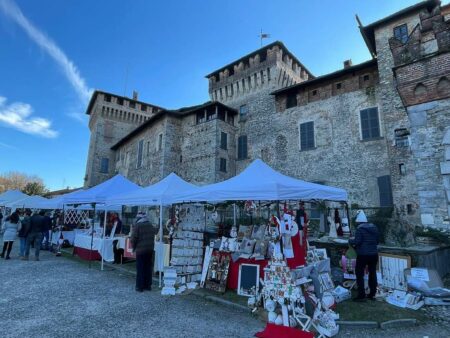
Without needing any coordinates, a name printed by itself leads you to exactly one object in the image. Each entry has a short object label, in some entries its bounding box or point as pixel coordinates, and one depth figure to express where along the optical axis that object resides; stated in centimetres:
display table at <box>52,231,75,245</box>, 1177
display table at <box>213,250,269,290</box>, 536
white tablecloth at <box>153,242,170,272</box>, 647
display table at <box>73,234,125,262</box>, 816
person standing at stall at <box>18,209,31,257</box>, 865
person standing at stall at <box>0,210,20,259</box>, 849
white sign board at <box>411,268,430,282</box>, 489
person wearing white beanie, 478
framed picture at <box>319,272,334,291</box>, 465
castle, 618
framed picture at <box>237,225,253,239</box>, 588
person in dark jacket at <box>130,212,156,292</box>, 545
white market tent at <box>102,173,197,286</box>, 645
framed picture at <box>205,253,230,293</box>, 538
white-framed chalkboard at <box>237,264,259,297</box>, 501
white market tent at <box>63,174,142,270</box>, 822
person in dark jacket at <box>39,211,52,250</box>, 935
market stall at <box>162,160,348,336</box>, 388
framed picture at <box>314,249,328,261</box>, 549
